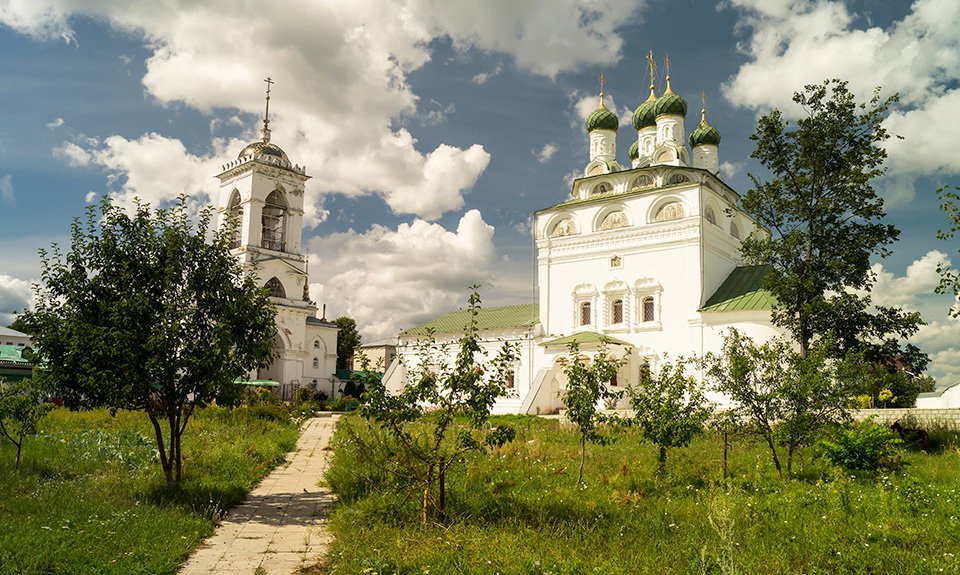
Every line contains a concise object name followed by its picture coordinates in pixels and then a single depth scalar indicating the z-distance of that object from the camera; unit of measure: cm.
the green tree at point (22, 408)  1062
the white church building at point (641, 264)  2608
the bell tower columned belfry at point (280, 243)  3691
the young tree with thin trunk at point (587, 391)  1048
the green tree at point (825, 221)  1855
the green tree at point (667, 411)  1030
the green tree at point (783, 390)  1021
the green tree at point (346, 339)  5028
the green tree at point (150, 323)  830
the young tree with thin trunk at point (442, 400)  692
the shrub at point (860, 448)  984
